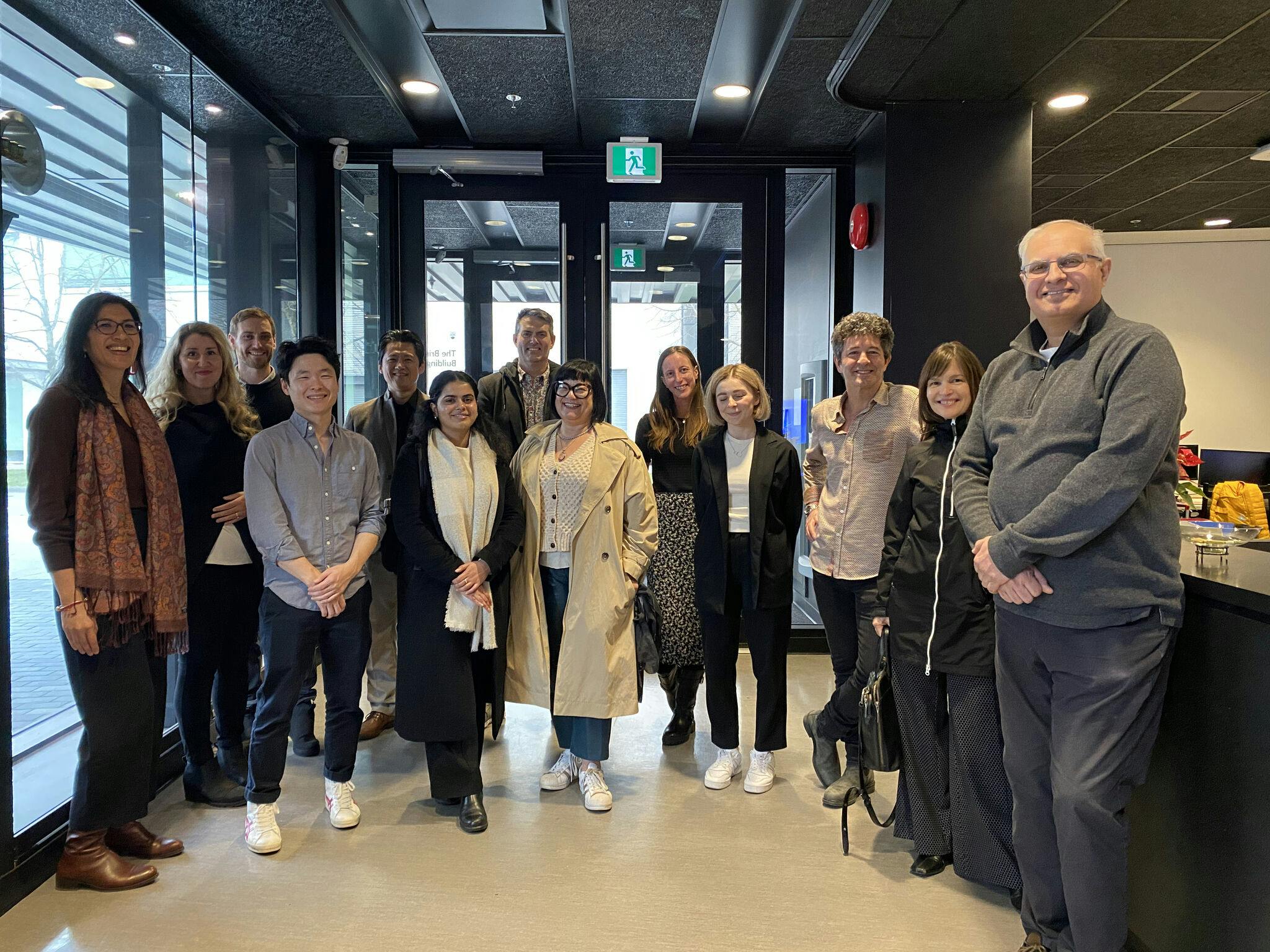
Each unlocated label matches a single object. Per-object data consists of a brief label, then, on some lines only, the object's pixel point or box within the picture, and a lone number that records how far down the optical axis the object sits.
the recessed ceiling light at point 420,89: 4.30
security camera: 5.02
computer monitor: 5.70
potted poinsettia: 2.97
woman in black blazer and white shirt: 3.20
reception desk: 1.75
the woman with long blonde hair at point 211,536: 3.03
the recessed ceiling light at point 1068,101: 4.22
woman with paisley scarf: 2.43
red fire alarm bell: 4.70
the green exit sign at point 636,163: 5.09
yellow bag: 4.16
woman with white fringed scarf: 2.96
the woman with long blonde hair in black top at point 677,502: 3.64
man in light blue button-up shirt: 2.79
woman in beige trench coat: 3.10
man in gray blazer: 3.71
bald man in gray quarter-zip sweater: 1.82
